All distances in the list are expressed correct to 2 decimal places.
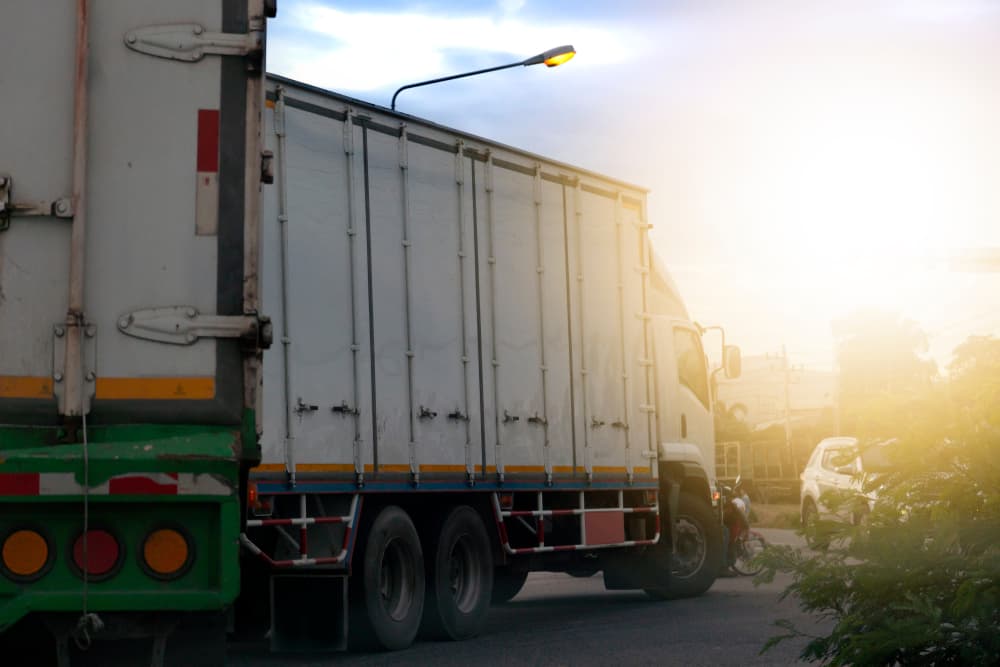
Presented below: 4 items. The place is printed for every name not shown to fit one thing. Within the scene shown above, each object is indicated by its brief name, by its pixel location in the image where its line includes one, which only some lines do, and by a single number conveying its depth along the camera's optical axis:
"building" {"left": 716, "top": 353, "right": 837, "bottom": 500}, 72.75
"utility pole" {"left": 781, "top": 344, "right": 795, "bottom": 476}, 74.88
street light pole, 20.72
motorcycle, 20.00
